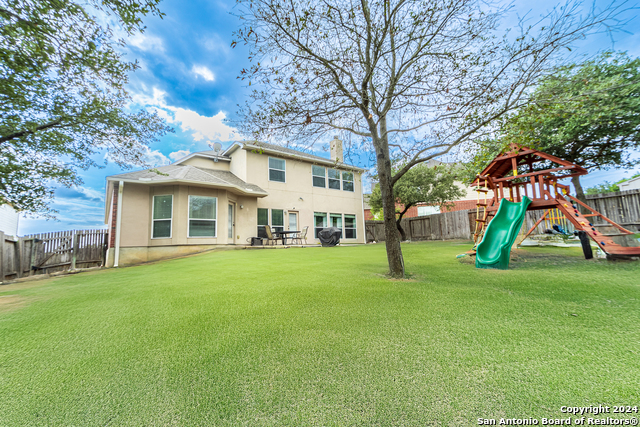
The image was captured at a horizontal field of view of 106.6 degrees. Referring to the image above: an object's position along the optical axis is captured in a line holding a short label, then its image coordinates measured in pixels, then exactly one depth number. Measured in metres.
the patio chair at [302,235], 14.43
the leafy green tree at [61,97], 4.07
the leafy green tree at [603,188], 25.05
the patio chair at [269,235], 12.54
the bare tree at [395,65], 3.93
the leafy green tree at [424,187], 16.23
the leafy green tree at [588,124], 3.88
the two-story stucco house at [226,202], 10.22
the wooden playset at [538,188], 5.22
